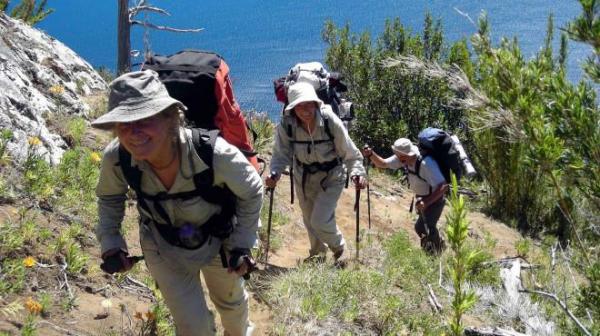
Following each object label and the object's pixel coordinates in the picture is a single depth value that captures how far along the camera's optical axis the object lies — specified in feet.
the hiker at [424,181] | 21.22
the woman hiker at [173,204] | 9.84
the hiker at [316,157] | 18.20
